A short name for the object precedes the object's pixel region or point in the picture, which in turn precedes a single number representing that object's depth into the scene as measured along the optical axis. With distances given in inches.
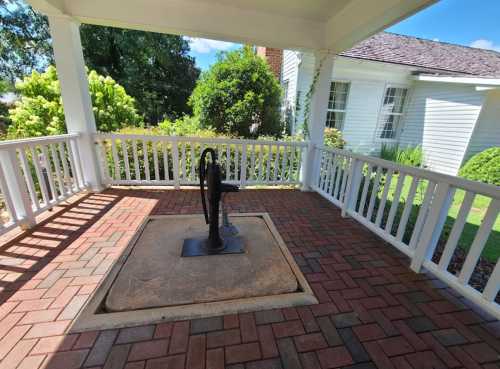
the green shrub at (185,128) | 222.1
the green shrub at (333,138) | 232.1
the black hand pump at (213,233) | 77.6
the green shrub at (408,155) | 266.8
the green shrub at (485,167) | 200.2
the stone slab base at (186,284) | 59.6
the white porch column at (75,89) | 117.6
